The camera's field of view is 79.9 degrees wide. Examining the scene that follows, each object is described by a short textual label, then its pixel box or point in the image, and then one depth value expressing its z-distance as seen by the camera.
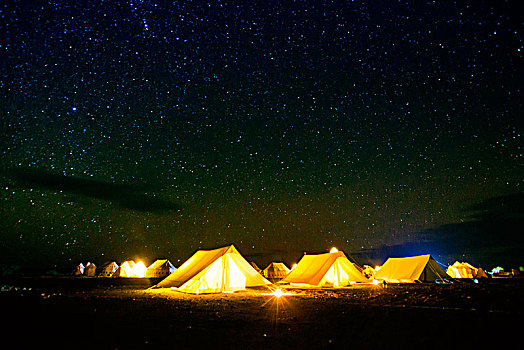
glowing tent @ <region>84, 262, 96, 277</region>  57.03
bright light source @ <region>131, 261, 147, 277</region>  49.43
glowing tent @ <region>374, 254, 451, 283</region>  26.94
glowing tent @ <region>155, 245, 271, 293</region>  15.84
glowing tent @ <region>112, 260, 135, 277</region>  49.19
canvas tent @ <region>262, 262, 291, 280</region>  50.94
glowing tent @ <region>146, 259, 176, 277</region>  49.34
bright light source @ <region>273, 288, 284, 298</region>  15.14
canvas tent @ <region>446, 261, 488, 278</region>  36.12
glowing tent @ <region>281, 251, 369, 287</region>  23.31
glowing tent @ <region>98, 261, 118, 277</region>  54.52
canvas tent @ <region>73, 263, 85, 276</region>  56.97
